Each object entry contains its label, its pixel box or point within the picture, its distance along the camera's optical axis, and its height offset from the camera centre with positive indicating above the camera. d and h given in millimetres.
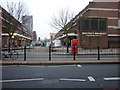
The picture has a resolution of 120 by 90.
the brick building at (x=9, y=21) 15676 +3862
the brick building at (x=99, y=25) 26887 +5379
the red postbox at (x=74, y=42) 14251 +309
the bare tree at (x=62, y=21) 20848 +5186
